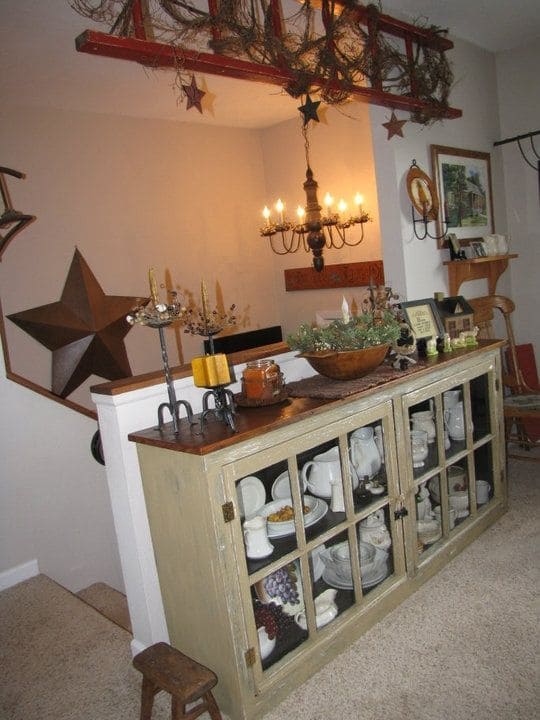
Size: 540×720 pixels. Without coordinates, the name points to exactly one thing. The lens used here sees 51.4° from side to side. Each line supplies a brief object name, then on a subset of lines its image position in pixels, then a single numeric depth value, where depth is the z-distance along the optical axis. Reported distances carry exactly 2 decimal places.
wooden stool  1.52
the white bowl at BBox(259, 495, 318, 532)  1.78
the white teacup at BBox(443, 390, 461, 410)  2.42
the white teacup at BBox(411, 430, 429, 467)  2.30
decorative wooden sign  4.26
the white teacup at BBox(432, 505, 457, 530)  2.39
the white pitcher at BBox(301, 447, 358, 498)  1.91
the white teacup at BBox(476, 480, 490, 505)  2.63
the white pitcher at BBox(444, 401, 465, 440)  2.46
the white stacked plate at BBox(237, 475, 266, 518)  1.74
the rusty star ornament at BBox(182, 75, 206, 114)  2.01
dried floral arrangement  2.06
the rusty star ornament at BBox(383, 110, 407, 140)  2.86
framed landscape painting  3.20
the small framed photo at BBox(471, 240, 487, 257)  3.28
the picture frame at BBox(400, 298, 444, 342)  2.59
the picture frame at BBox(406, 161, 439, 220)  2.96
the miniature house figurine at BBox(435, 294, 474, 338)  2.73
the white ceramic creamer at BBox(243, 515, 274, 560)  1.70
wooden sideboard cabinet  1.60
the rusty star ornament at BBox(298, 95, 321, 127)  2.54
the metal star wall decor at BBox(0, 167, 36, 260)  2.59
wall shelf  3.23
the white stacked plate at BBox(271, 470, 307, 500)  1.79
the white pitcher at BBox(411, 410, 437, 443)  2.31
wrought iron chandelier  3.68
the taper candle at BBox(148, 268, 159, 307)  1.76
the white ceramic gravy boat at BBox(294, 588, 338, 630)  1.87
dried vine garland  2.02
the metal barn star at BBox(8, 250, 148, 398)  3.65
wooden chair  3.11
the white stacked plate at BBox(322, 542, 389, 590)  1.95
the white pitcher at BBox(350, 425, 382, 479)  2.04
